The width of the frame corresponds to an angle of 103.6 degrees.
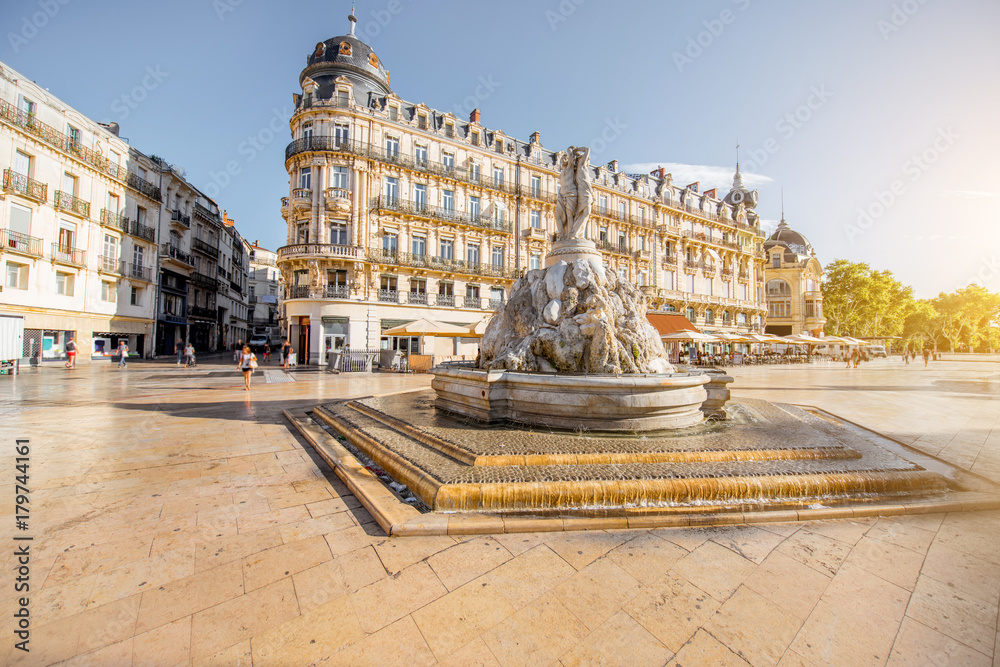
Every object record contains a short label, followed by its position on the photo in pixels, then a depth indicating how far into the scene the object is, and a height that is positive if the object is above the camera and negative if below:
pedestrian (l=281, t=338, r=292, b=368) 21.88 -0.60
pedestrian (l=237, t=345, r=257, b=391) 12.04 -0.70
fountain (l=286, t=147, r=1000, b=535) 3.70 -1.35
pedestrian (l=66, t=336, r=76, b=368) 18.42 -0.61
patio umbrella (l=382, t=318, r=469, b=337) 19.62 +0.65
